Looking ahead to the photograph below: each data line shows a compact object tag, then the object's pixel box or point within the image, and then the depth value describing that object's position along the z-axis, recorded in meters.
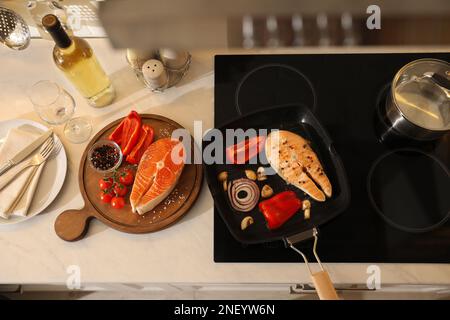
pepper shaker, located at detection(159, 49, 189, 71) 0.98
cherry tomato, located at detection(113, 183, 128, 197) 0.93
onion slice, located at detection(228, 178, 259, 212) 0.93
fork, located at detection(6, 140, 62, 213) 0.94
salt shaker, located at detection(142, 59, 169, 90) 0.96
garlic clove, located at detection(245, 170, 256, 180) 0.95
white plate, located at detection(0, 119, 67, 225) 0.95
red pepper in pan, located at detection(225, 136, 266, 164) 0.95
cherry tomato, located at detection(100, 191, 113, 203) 0.93
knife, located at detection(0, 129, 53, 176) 0.96
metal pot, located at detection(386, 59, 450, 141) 0.95
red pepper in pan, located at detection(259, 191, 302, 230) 0.90
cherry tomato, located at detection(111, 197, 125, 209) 0.93
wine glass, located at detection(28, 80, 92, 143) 0.98
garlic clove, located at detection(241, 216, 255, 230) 0.92
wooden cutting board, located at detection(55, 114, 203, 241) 0.93
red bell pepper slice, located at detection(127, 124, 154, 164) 0.97
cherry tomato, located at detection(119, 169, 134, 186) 0.94
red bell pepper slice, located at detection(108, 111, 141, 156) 0.97
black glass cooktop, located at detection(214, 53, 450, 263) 0.91
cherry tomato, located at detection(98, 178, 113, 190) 0.94
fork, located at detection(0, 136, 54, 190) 0.95
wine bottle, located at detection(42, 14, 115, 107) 0.82
